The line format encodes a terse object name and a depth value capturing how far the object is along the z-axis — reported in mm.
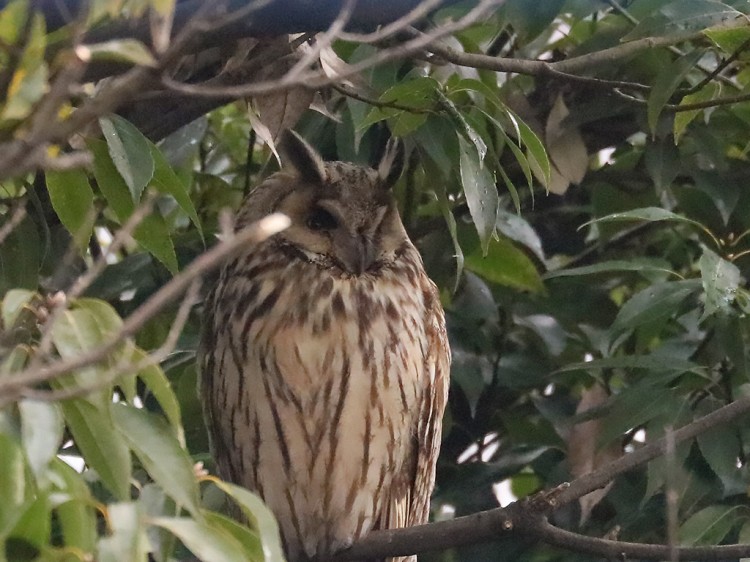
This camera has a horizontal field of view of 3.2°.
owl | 8503
